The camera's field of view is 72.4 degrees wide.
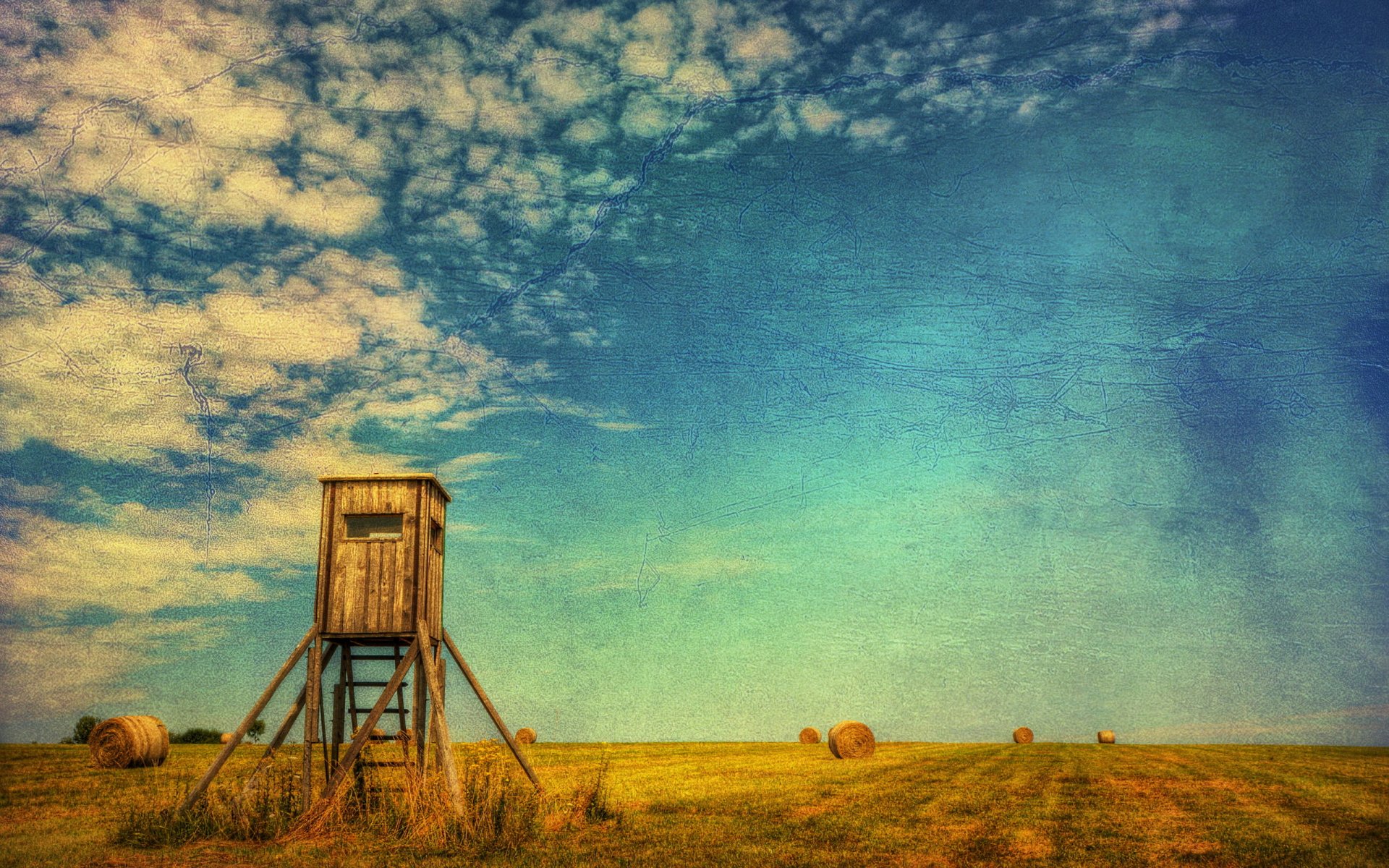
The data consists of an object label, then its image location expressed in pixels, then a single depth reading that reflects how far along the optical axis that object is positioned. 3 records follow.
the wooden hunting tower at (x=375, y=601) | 15.14
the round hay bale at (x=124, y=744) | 25.52
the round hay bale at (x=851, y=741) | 32.09
